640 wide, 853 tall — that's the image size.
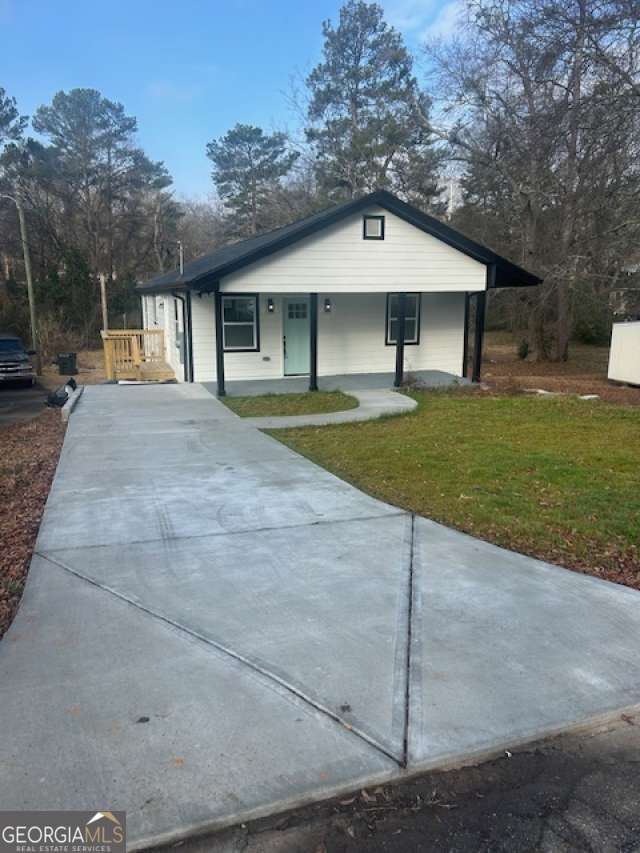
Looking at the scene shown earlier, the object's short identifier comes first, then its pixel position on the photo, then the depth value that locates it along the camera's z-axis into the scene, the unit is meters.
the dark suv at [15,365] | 17.61
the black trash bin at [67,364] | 20.66
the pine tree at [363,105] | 28.97
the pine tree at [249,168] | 38.25
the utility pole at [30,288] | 20.92
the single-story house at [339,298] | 13.48
